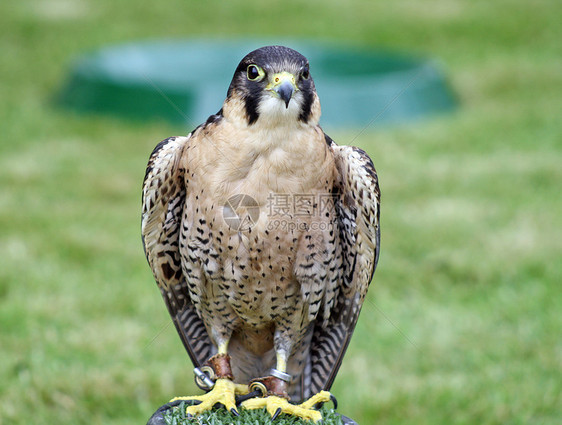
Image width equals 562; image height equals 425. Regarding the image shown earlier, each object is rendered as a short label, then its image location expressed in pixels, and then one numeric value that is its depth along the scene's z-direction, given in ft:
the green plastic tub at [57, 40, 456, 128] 60.85
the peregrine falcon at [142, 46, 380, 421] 17.62
